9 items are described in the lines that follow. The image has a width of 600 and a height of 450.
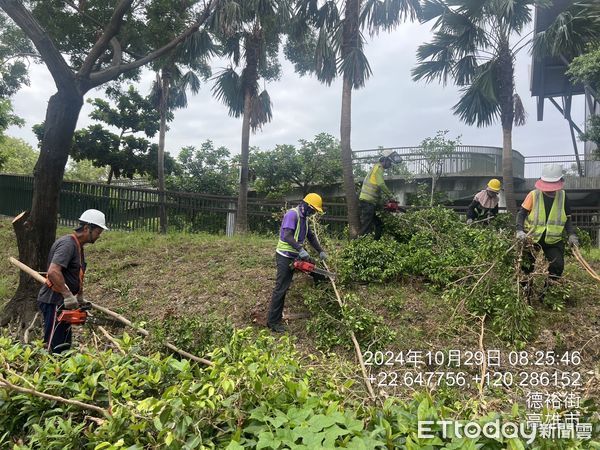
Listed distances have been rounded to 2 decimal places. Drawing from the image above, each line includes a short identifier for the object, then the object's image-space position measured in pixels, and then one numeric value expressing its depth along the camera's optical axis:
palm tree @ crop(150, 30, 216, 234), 9.66
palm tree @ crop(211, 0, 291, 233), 9.94
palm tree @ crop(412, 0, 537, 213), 8.39
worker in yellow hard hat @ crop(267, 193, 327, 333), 4.99
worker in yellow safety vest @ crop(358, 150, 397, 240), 6.93
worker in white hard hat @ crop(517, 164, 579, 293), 4.75
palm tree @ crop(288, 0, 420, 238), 7.87
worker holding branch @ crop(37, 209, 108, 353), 3.49
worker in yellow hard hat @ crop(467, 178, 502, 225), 7.14
